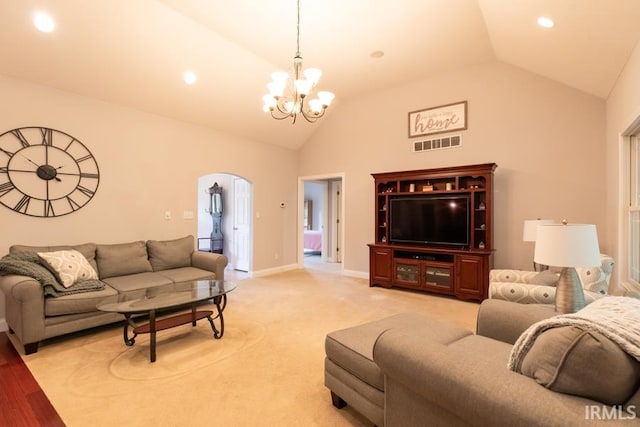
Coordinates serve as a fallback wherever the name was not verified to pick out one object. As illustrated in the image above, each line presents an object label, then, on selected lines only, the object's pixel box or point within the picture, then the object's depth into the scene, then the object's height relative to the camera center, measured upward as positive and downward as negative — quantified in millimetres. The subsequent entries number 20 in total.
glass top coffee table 2715 -804
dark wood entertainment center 4480 -441
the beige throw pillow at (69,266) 3133 -515
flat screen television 4723 -27
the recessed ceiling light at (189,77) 4285 +1960
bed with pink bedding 9562 -717
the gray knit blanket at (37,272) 2920 -529
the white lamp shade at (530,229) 3789 -129
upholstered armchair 2709 -630
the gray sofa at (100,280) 2811 -743
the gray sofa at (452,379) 1000 -670
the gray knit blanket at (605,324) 1029 -375
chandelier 2822 +1229
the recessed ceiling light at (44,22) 3078 +1965
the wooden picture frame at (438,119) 5010 +1662
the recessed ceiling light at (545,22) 2807 +1815
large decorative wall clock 3504 +540
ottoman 1730 -851
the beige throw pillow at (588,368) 992 -492
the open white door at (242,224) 6461 -142
